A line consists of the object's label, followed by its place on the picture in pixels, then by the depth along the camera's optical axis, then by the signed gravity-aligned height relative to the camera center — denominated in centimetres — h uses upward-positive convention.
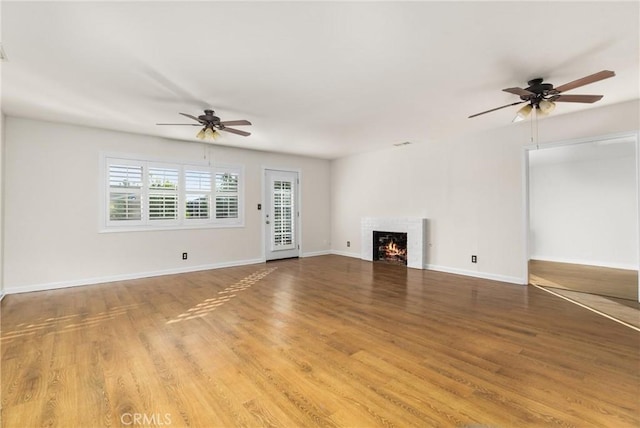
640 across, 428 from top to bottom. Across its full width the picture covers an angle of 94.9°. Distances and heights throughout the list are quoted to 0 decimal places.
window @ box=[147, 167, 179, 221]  536 +42
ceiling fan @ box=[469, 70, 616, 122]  292 +122
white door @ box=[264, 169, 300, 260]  692 +1
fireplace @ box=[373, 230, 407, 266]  636 -73
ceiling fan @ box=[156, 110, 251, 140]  391 +125
